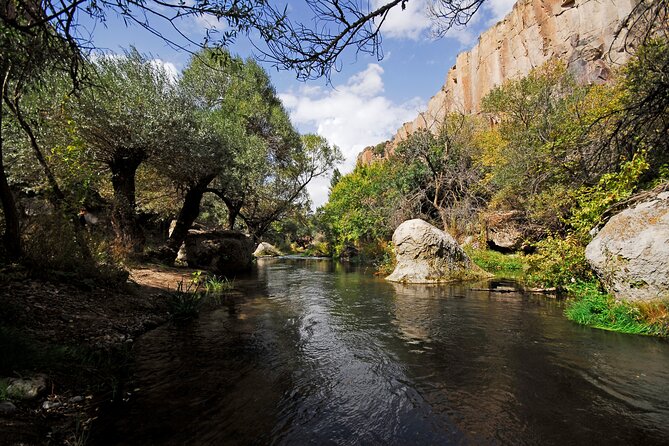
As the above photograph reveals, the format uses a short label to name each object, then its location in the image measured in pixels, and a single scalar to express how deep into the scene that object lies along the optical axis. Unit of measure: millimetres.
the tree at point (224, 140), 14125
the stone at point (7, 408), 2984
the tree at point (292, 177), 25000
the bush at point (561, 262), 9539
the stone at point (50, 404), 3416
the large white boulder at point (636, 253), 6570
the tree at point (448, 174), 22219
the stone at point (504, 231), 20203
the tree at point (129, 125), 11398
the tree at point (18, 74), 3510
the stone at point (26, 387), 3344
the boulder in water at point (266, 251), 44516
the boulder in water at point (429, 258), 14914
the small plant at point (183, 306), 8086
